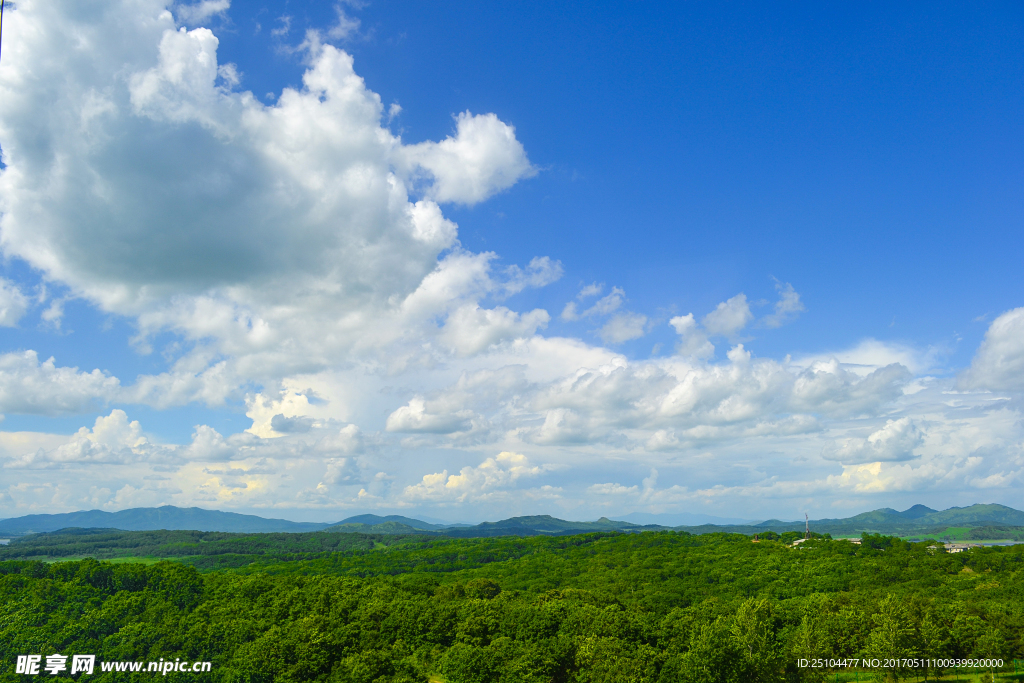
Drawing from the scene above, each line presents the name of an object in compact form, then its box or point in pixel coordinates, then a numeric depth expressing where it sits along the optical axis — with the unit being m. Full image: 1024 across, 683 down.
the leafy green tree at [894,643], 69.19
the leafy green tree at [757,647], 65.75
